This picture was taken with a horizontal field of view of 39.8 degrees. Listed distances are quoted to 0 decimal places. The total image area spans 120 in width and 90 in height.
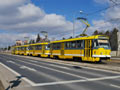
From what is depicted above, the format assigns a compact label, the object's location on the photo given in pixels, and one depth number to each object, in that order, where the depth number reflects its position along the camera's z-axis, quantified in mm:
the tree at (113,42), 70169
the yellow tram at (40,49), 34625
